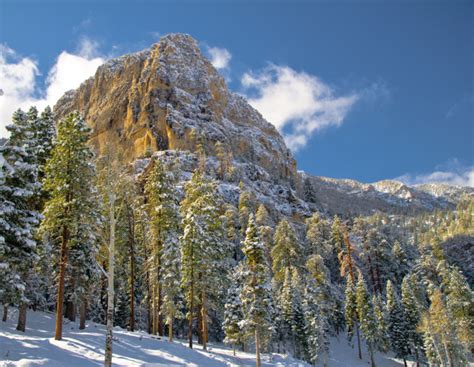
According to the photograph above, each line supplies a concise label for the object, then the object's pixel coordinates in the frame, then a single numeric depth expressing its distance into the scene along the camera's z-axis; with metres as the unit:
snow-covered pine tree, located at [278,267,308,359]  52.00
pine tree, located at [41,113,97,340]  21.50
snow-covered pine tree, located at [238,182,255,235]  72.69
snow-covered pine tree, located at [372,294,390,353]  55.34
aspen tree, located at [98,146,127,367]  15.71
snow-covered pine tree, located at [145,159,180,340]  30.08
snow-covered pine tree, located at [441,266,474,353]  46.41
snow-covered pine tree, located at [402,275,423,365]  55.81
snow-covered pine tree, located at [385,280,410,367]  56.47
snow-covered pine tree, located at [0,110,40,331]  17.84
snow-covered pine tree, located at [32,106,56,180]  25.49
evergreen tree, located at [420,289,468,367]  43.56
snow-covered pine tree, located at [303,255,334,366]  49.09
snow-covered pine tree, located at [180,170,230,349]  30.06
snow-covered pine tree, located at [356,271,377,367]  53.28
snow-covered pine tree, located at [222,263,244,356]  39.25
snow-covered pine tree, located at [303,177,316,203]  128.12
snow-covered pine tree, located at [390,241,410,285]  77.62
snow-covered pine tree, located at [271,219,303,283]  61.30
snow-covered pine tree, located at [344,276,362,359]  57.66
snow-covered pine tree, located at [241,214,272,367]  28.86
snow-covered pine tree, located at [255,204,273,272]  68.19
